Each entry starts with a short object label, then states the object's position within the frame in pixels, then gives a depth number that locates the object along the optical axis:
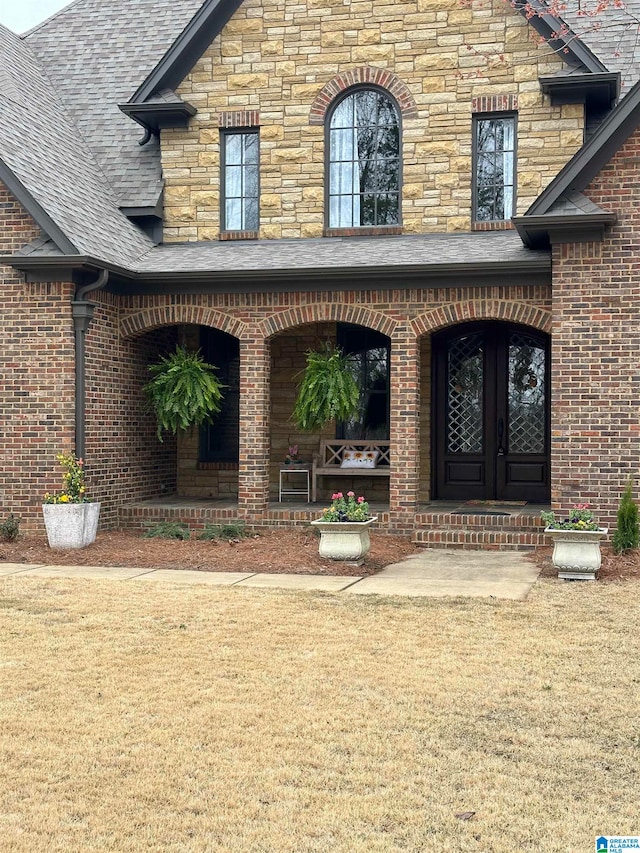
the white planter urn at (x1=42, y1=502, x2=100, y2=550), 11.98
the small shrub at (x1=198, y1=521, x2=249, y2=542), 12.79
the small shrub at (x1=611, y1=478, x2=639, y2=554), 11.06
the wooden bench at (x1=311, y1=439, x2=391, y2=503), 14.45
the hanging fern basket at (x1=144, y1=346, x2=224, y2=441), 13.65
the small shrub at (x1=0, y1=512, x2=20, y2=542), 12.42
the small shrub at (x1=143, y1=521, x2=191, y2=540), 12.90
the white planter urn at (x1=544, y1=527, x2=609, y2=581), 10.20
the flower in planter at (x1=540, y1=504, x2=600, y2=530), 10.41
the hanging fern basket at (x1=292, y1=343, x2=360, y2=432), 13.38
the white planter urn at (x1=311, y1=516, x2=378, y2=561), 10.99
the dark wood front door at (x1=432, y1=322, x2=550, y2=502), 14.55
